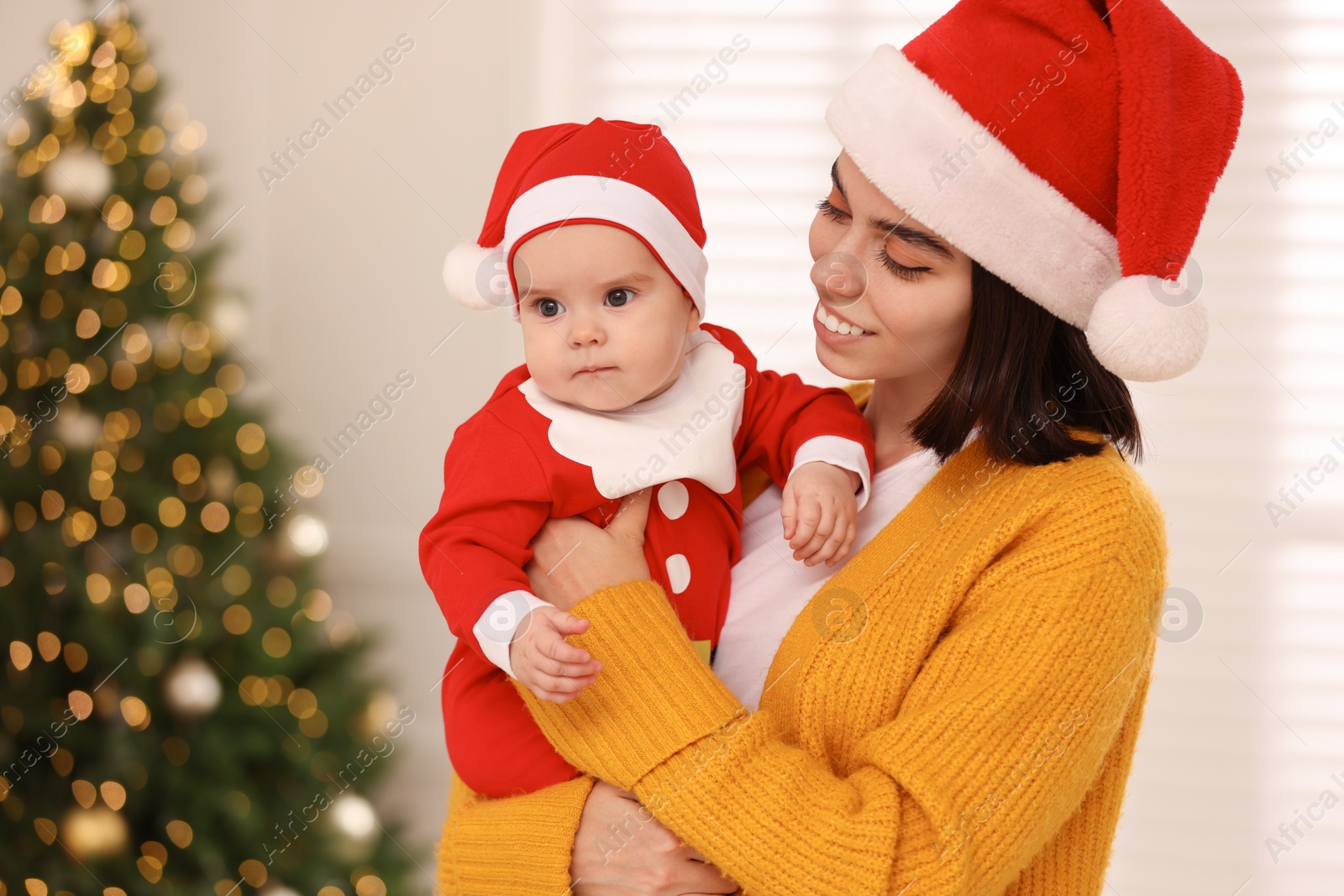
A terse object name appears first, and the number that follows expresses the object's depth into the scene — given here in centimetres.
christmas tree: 219
